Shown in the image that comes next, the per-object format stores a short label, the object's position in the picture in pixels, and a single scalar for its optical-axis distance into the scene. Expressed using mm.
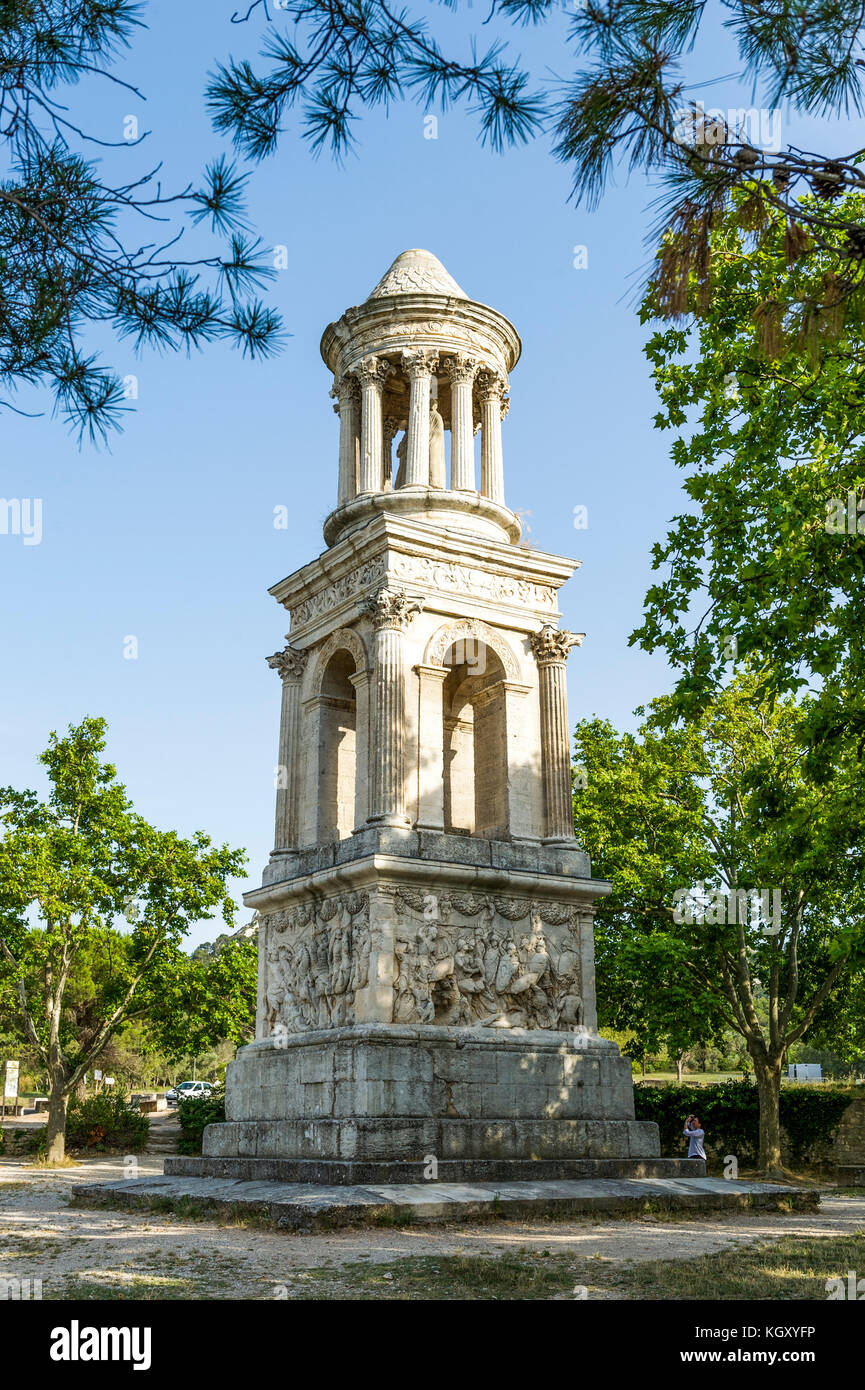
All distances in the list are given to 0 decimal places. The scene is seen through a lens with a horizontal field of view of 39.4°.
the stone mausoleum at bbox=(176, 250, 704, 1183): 18156
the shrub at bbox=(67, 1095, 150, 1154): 36156
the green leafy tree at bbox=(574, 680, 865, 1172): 28594
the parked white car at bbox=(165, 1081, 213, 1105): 56112
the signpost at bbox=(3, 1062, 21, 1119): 42438
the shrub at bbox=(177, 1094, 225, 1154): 33656
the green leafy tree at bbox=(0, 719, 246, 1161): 32688
